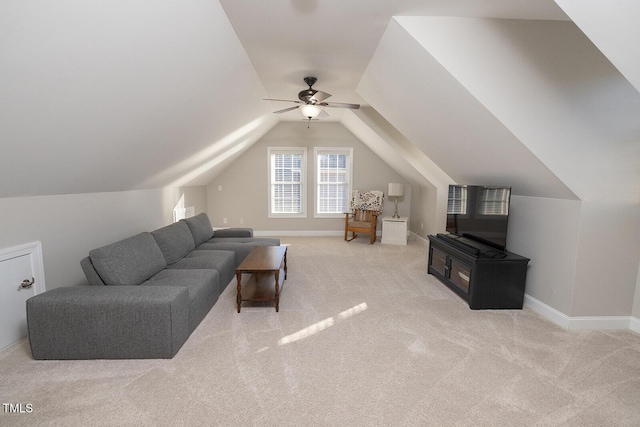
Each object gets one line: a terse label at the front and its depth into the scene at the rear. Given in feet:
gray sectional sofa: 7.29
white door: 7.79
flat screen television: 10.91
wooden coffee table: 10.34
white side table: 21.44
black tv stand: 10.54
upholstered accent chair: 21.62
